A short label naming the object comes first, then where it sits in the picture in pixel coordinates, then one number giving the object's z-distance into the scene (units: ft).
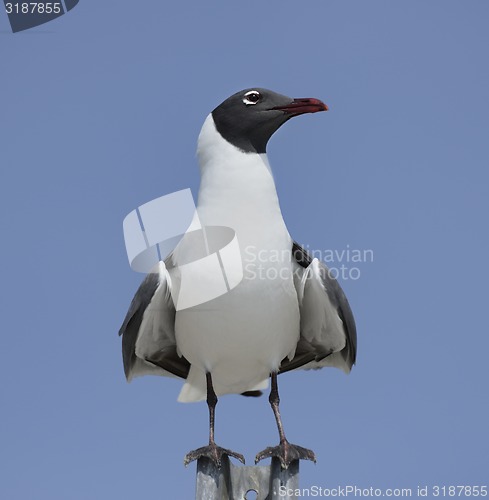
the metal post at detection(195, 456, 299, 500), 45.60
